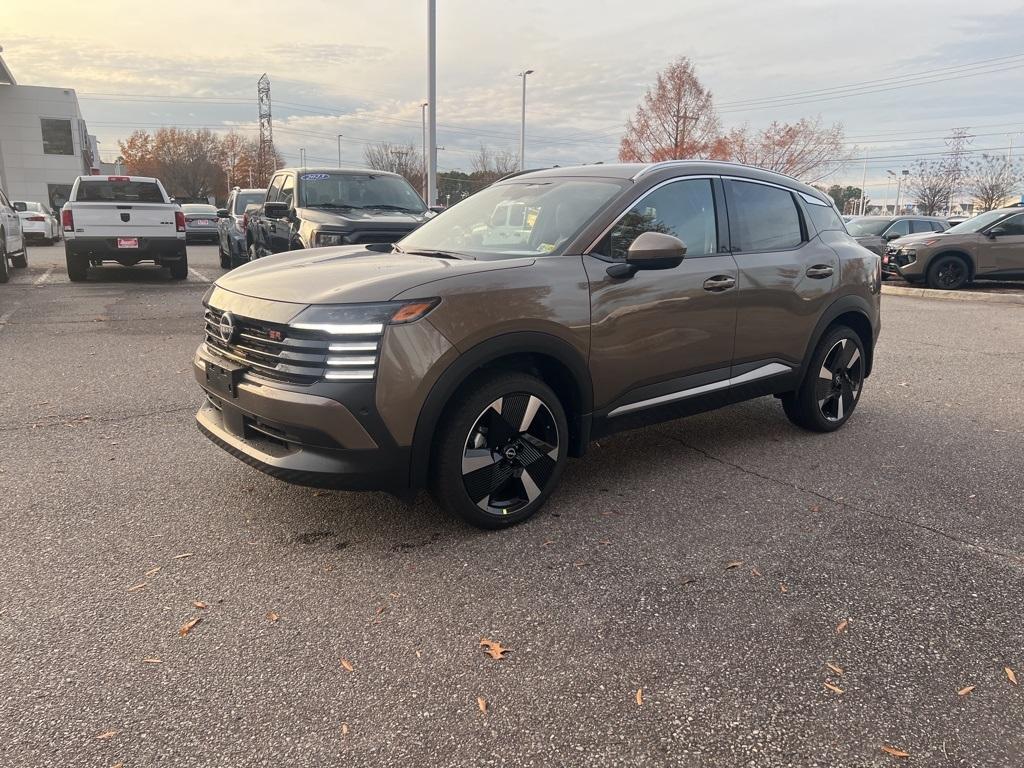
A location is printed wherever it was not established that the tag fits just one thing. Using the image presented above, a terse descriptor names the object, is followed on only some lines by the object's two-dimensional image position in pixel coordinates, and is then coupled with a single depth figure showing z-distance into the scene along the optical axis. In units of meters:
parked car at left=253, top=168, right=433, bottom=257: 9.16
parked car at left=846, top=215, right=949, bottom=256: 17.69
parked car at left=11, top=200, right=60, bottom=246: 23.61
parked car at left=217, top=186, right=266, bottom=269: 14.53
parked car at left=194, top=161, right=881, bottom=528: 3.08
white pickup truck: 12.27
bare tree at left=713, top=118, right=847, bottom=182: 39.03
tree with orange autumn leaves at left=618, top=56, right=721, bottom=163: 34.19
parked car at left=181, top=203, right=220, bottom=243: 26.48
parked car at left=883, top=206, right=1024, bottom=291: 14.49
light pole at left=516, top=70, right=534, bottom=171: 41.56
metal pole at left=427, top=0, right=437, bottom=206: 20.19
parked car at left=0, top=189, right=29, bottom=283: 12.97
